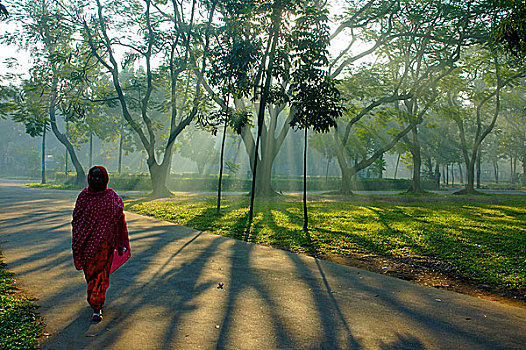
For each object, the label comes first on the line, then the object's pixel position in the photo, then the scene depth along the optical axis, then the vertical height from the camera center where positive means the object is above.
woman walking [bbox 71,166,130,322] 4.78 -0.55
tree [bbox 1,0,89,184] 23.02 +7.21
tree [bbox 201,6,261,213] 11.90 +3.19
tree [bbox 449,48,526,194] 27.75 +6.54
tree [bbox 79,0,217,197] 23.77 +7.45
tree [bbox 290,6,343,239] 11.20 +2.75
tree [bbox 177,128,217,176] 55.18 +3.97
